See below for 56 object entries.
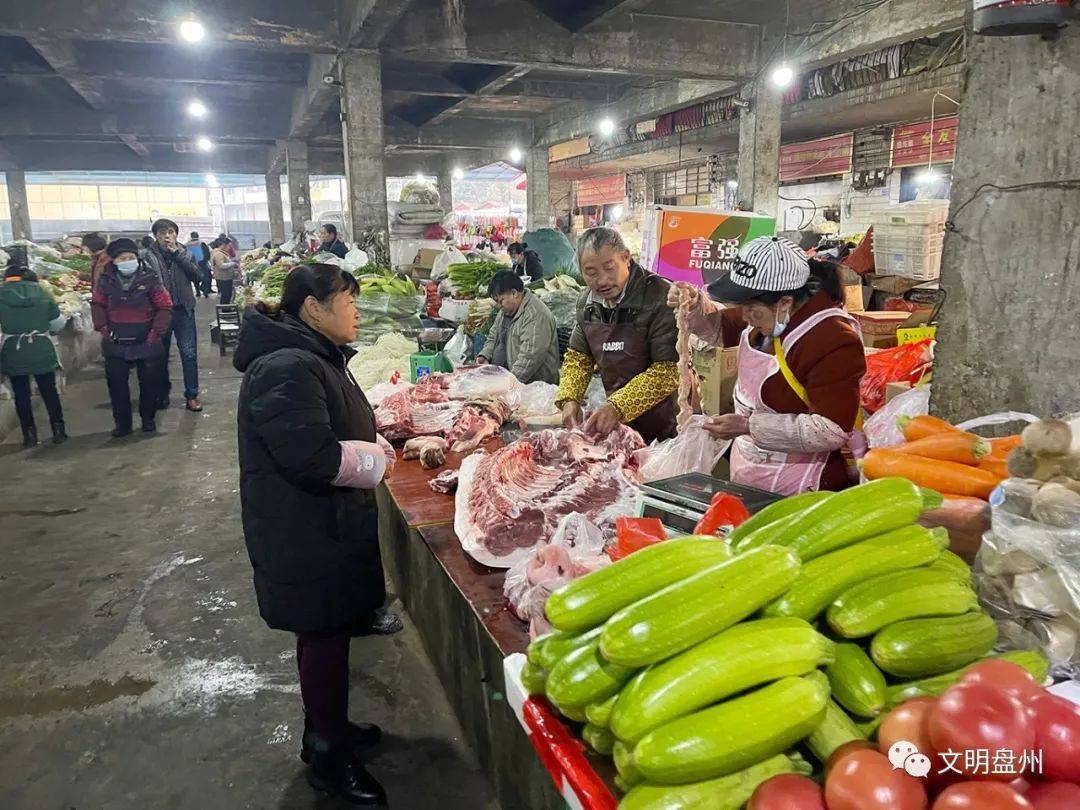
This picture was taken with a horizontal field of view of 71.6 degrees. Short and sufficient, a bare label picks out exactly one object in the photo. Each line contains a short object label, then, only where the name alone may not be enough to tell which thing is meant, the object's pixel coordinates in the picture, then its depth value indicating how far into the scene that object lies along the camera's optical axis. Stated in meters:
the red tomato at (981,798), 0.93
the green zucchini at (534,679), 1.44
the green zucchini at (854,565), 1.29
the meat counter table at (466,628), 2.38
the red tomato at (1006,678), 1.08
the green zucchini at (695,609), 1.20
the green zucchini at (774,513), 1.57
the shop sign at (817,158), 15.09
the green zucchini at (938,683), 1.23
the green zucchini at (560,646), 1.33
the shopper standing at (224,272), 17.95
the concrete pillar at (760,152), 11.37
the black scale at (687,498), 2.15
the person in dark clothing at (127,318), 7.77
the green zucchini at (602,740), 1.29
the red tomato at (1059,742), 1.01
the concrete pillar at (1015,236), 2.21
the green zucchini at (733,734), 1.09
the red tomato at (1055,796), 0.96
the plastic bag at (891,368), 3.92
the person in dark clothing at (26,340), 7.58
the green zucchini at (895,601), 1.27
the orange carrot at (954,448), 1.90
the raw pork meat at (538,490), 2.82
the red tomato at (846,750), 1.10
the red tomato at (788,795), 1.05
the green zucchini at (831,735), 1.14
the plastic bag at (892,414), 2.69
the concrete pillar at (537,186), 19.22
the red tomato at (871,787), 1.00
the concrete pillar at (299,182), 19.38
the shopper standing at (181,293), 8.95
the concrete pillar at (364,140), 10.16
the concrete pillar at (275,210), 26.59
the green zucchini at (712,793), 1.09
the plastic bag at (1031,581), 1.42
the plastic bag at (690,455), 3.20
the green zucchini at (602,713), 1.23
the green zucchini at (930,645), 1.24
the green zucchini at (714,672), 1.14
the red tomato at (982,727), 0.99
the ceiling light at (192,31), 8.75
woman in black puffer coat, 2.49
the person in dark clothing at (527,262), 10.30
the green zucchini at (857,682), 1.20
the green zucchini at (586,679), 1.25
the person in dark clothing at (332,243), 11.51
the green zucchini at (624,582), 1.35
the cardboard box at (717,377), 5.18
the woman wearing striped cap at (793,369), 2.61
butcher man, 3.74
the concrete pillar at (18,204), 23.20
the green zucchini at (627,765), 1.16
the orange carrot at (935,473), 1.83
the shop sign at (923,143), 12.30
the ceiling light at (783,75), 10.04
